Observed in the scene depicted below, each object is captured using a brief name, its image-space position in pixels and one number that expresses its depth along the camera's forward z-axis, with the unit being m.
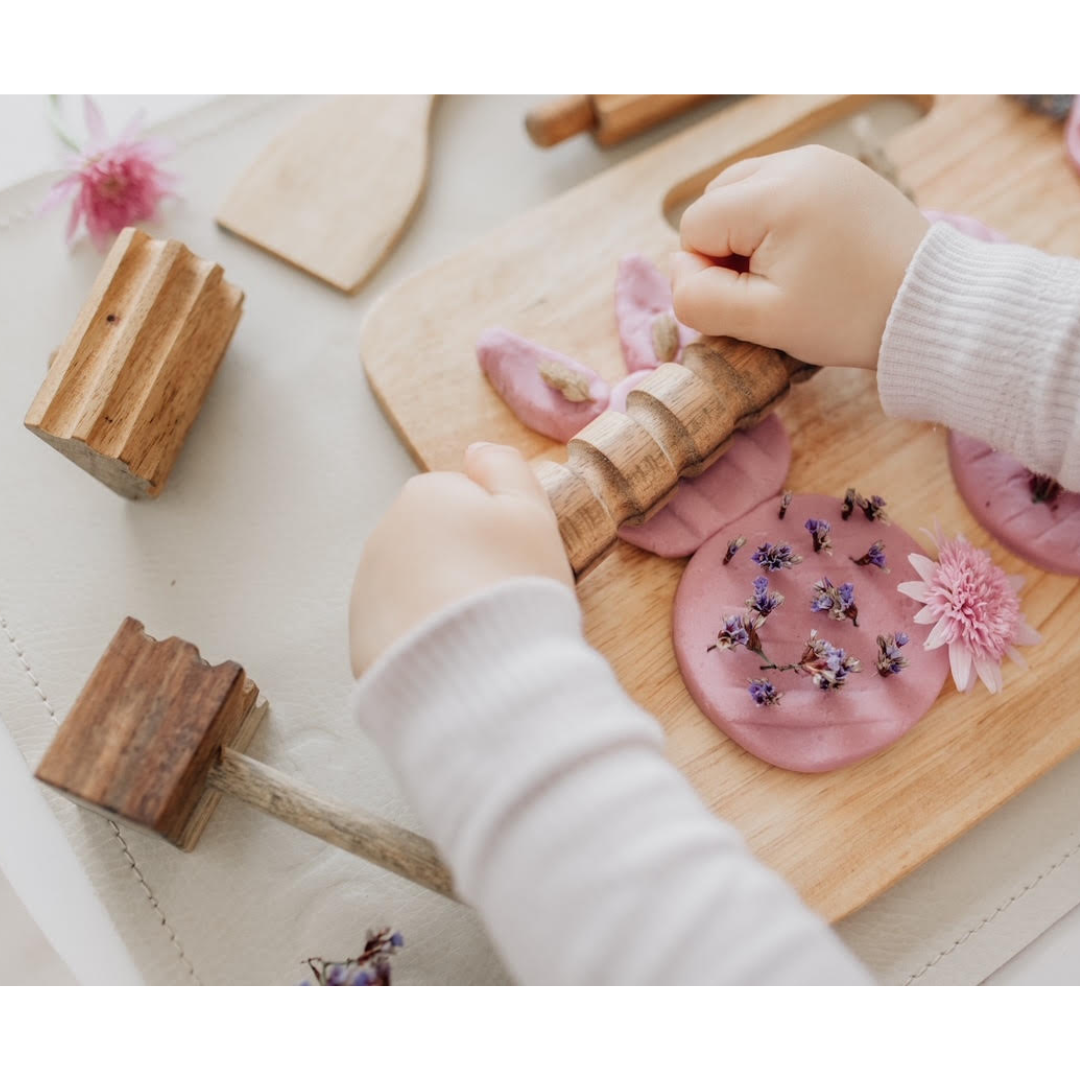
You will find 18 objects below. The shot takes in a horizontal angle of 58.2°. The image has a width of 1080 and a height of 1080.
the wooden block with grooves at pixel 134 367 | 0.62
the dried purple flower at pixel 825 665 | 0.59
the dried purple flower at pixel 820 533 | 0.63
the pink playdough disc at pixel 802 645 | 0.60
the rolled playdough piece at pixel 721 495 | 0.65
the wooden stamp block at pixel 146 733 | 0.53
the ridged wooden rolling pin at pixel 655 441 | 0.59
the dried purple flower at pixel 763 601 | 0.61
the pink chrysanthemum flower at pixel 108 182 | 0.74
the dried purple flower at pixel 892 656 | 0.61
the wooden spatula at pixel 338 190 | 0.76
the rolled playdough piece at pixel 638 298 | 0.70
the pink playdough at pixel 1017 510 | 0.66
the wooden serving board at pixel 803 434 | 0.61
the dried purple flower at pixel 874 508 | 0.65
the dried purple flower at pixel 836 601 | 0.61
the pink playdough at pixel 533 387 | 0.67
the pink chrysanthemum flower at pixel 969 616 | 0.62
